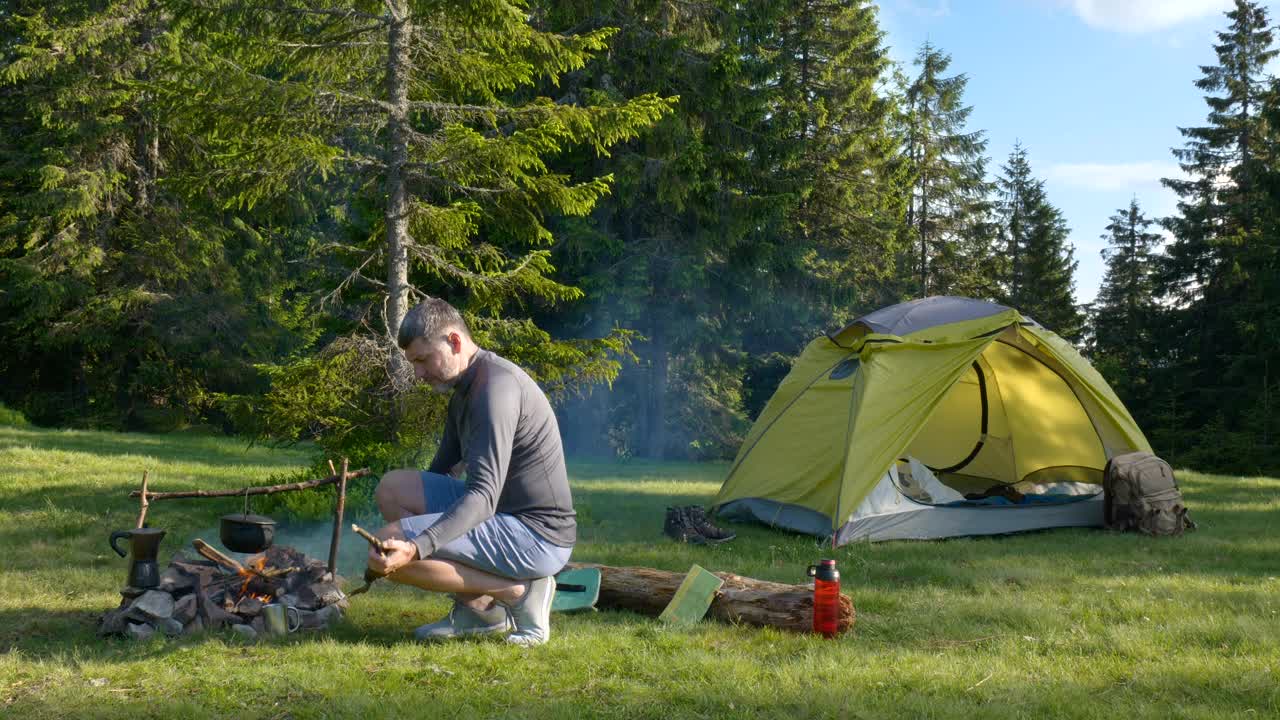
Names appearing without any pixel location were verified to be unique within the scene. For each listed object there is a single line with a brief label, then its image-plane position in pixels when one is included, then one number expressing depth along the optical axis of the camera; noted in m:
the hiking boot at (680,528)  7.14
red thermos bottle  4.32
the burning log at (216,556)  4.34
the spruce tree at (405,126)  6.85
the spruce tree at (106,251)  17.30
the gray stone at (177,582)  4.43
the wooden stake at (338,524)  4.44
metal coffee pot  4.30
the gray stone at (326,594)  4.52
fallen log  4.44
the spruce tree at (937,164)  23.78
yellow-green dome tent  7.30
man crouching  3.68
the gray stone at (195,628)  4.25
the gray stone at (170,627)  4.24
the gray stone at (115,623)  4.21
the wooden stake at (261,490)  4.41
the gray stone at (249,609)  4.40
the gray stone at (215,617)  4.34
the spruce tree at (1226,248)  22.59
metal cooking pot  4.39
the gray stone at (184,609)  4.32
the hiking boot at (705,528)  7.13
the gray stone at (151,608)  4.25
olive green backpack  7.55
